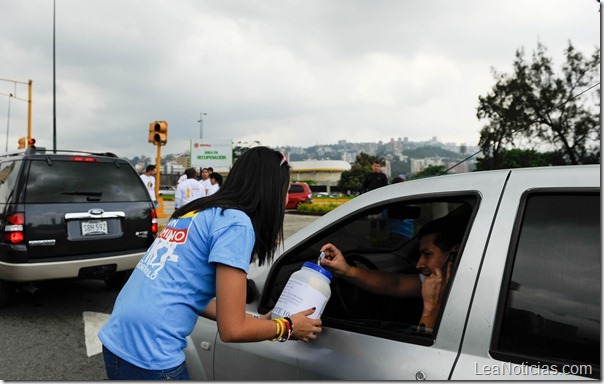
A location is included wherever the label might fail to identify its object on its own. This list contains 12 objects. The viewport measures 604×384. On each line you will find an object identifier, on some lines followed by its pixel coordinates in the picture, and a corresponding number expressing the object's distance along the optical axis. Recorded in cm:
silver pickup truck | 131
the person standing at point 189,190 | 1026
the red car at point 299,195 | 2355
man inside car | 194
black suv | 447
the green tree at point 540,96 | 1024
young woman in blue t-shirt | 142
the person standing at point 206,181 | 1071
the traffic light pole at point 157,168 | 1292
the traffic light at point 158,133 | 1241
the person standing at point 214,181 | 1041
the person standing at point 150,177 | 1177
